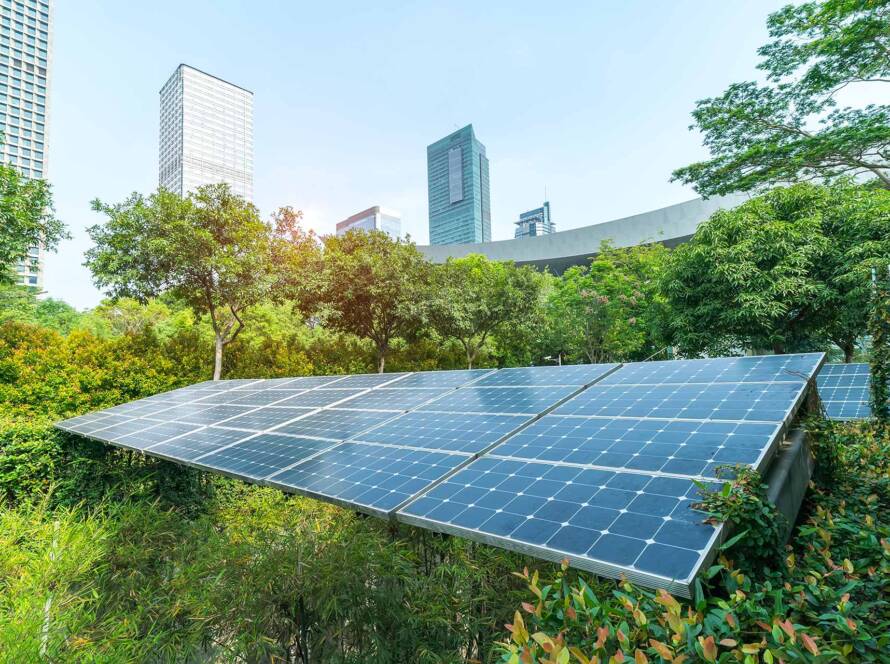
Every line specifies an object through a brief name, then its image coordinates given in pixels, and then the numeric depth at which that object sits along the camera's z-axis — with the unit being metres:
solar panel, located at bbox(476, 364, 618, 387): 6.76
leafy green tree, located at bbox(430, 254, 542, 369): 21.16
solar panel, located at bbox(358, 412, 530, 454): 4.76
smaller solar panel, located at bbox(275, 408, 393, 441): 6.02
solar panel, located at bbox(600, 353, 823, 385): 4.78
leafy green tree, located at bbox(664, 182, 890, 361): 13.63
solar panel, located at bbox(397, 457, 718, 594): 2.37
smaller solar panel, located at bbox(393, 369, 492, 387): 8.39
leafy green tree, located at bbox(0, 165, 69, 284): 13.34
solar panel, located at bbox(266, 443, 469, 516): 3.78
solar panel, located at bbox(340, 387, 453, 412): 7.12
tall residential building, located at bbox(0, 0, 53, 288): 83.25
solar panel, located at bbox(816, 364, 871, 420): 7.61
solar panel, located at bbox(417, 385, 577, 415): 5.74
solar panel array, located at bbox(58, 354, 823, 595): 2.74
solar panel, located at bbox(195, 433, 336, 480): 4.93
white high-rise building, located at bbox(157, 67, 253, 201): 125.94
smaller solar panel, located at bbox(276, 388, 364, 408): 8.31
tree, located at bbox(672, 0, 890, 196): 15.81
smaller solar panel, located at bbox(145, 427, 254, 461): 5.94
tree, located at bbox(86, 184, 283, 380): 14.61
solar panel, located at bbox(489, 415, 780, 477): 3.26
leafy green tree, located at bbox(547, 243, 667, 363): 25.42
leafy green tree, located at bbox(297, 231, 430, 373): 19.77
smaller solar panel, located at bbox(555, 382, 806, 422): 3.97
